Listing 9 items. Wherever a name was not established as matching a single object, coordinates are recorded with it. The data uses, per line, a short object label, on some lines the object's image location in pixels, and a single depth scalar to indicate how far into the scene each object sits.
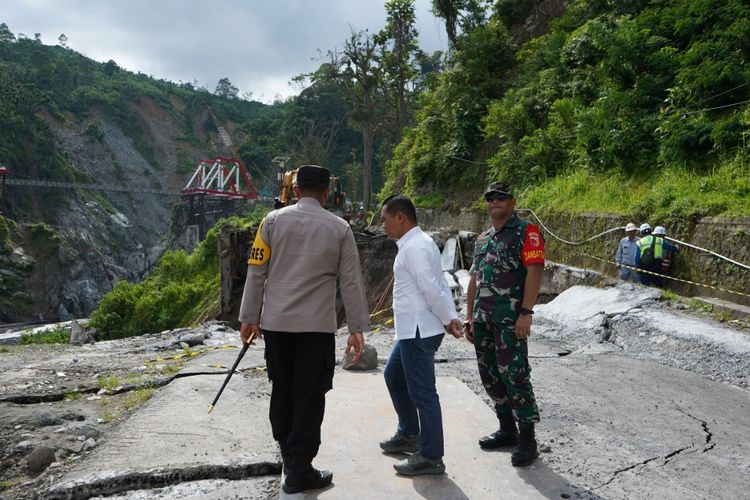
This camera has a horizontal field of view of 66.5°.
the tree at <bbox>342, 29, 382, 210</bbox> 33.09
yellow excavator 15.40
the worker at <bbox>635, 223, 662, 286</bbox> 7.94
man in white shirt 3.03
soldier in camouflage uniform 3.16
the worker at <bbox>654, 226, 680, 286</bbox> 7.96
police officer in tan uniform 2.95
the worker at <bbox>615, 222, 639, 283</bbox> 8.33
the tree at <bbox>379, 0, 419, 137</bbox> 31.34
